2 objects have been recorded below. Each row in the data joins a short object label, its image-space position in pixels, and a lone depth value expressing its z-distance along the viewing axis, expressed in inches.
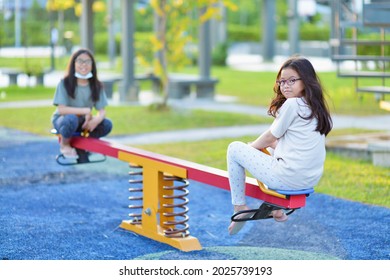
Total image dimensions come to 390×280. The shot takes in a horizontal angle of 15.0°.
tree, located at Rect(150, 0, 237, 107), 979.0
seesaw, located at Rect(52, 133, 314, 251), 388.4
